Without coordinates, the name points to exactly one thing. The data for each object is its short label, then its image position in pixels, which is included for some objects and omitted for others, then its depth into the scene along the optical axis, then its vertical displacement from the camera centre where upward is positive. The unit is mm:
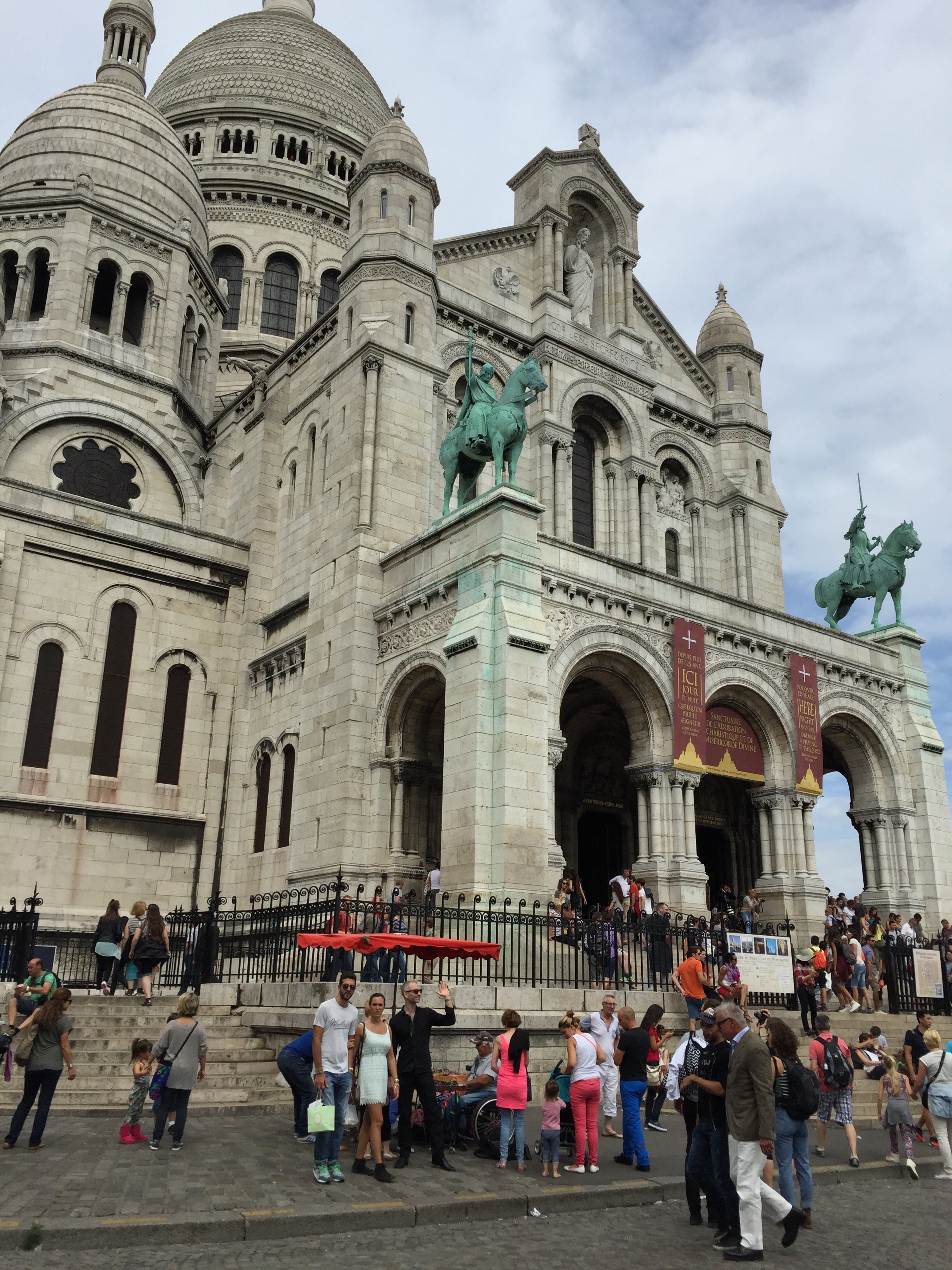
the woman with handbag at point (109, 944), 17719 +508
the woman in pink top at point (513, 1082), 11023 -984
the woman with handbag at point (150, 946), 16891 +464
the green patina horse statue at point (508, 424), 22516 +11452
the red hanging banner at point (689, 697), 23109 +6093
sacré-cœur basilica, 22281 +9217
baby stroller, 12047 -1515
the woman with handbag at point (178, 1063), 11219 -885
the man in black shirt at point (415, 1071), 10906 -892
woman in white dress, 10359 -871
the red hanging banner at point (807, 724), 25422 +6143
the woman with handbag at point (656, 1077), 14312 -1196
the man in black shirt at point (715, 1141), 8727 -1259
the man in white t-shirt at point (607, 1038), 12820 -615
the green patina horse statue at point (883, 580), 29969 +11070
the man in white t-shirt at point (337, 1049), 10383 -662
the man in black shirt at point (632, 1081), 11484 -1022
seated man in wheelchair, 11898 -1224
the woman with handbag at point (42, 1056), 10750 -794
